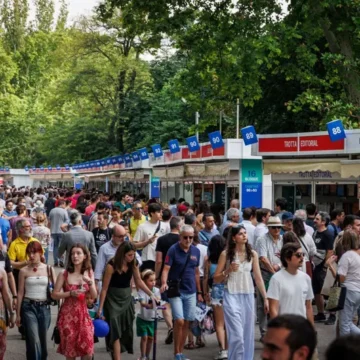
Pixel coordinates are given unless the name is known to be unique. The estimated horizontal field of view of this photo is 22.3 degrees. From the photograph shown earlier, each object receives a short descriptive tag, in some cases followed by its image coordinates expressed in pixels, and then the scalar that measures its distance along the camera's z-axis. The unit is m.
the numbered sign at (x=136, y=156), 35.31
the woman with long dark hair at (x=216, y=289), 10.35
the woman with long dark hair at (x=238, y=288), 9.20
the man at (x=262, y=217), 13.09
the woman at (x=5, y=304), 8.73
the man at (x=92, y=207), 19.40
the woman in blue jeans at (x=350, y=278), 9.84
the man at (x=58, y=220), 19.86
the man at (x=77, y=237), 12.73
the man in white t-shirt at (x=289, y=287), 8.38
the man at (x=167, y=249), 11.02
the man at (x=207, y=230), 12.24
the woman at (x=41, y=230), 14.45
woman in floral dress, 8.51
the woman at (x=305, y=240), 12.27
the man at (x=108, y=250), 10.36
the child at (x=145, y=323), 9.72
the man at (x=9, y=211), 18.03
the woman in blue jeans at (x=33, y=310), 8.90
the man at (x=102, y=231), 14.56
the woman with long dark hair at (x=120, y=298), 9.07
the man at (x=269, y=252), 11.09
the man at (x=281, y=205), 15.23
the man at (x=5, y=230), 14.59
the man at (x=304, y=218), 13.38
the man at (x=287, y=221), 12.83
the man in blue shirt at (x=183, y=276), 9.97
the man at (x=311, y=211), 14.73
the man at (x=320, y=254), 13.05
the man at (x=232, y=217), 13.07
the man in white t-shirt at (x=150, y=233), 12.87
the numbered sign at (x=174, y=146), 27.98
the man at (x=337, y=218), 13.91
